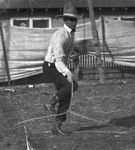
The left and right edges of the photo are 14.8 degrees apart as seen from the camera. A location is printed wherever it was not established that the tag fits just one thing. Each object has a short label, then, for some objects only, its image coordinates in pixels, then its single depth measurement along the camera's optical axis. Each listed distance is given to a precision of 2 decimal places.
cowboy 7.71
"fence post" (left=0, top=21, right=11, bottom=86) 14.87
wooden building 17.55
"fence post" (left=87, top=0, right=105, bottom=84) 14.53
